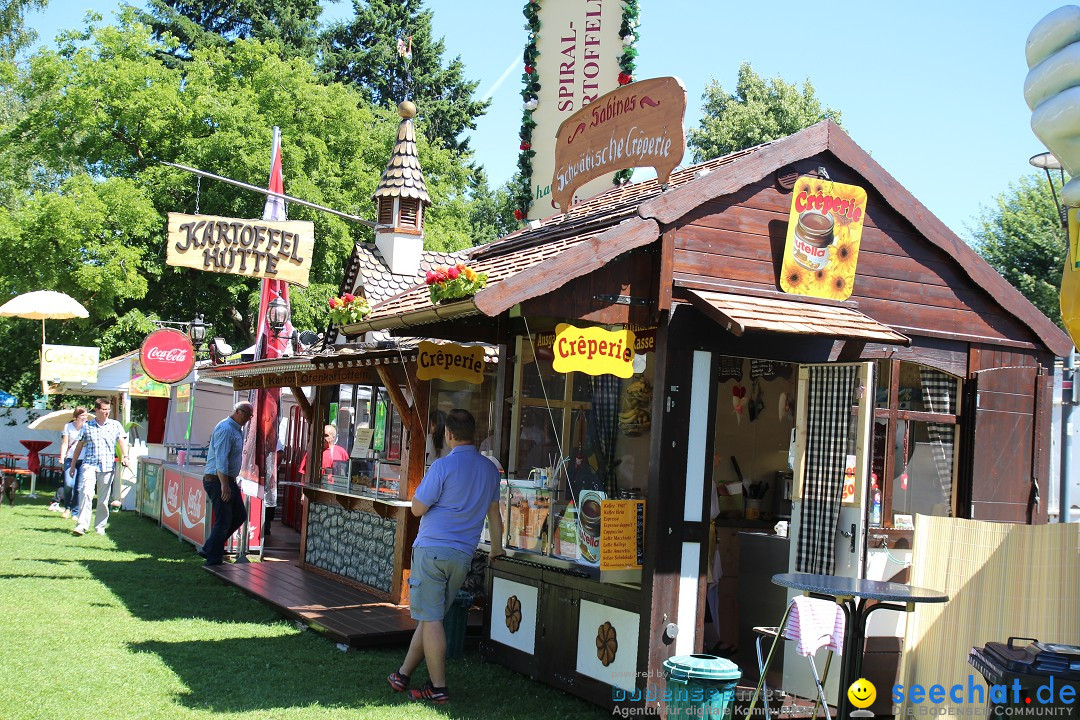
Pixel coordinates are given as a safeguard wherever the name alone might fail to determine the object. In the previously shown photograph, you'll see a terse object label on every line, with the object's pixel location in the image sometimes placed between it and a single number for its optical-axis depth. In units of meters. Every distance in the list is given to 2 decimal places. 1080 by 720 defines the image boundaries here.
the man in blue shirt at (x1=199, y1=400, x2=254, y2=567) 12.55
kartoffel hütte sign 11.40
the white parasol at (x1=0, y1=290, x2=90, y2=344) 19.81
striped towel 6.35
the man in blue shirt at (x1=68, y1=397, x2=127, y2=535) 15.48
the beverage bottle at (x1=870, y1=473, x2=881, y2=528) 7.46
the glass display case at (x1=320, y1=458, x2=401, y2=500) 10.93
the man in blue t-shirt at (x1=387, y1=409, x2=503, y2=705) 6.96
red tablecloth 23.22
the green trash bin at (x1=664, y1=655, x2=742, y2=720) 6.21
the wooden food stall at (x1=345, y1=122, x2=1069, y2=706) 6.88
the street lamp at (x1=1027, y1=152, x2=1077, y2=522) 9.66
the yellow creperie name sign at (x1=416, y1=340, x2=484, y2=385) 9.34
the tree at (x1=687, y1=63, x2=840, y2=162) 35.78
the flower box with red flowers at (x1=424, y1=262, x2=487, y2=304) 6.73
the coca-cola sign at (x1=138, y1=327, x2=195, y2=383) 16.89
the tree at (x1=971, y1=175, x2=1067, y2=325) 27.53
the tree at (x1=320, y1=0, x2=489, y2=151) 38.53
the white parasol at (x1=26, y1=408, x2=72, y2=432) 24.77
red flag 13.23
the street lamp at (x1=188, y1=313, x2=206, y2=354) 20.00
